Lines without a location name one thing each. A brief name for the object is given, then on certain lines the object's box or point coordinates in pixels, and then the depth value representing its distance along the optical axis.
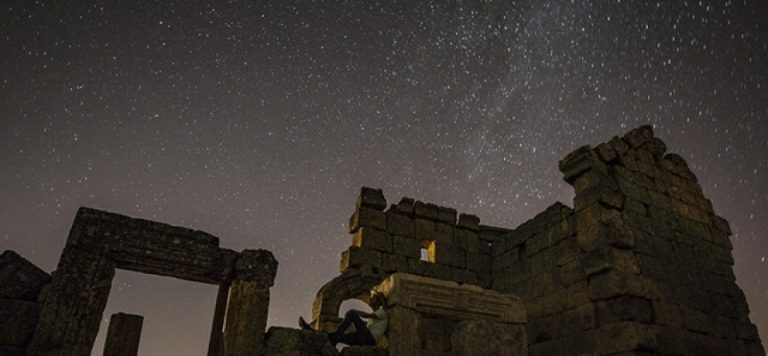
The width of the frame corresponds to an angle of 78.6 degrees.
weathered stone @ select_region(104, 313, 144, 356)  5.32
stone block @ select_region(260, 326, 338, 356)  5.28
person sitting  6.09
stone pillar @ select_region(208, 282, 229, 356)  5.95
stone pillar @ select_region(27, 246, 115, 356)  4.96
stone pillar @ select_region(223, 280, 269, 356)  5.49
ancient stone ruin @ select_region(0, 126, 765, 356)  5.36
